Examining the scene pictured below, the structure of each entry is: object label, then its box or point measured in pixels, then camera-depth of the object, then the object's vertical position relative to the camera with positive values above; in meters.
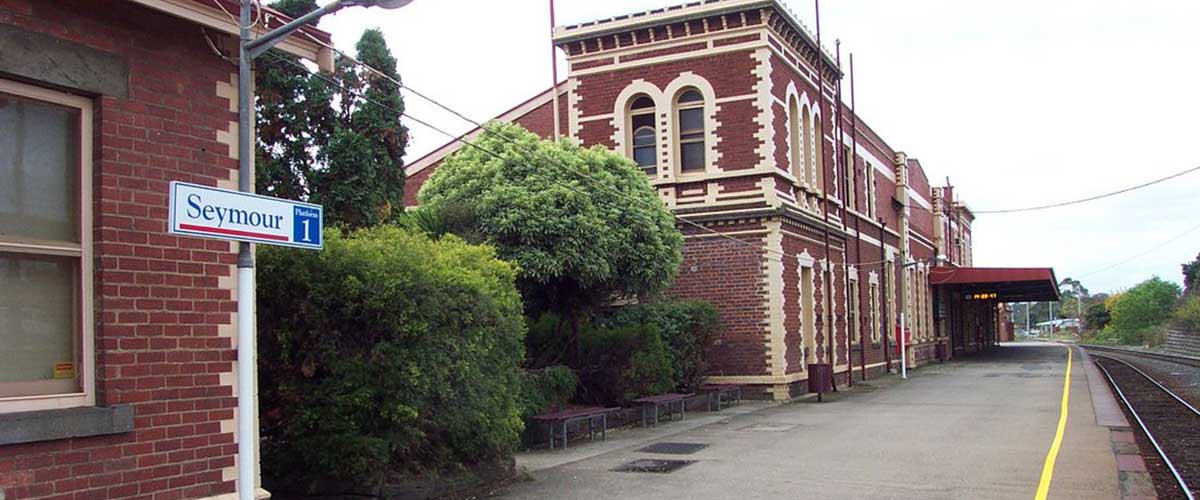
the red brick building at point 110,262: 5.80 +0.37
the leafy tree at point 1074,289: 179.25 +2.06
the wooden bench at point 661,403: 16.88 -1.63
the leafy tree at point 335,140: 16.67 +3.03
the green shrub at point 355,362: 8.98 -0.42
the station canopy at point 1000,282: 41.84 +0.89
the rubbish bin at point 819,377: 22.41 -1.63
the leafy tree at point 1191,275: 86.99 +2.02
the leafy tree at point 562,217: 15.71 +1.53
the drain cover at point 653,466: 11.80 -1.90
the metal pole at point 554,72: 24.72 +5.95
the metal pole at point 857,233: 28.53 +2.13
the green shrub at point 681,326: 19.61 -0.35
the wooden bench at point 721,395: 20.16 -1.82
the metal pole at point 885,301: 32.66 +0.11
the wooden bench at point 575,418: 13.72 -1.51
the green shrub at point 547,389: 13.88 -1.12
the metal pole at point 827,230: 25.62 +1.94
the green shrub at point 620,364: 17.34 -0.95
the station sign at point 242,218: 5.17 +0.56
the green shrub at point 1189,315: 56.28 -1.07
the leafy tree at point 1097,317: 104.56 -1.90
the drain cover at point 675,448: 13.56 -1.94
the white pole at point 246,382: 5.69 -0.37
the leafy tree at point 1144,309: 77.06 -0.84
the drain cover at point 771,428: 16.05 -1.99
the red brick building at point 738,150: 22.17 +3.78
